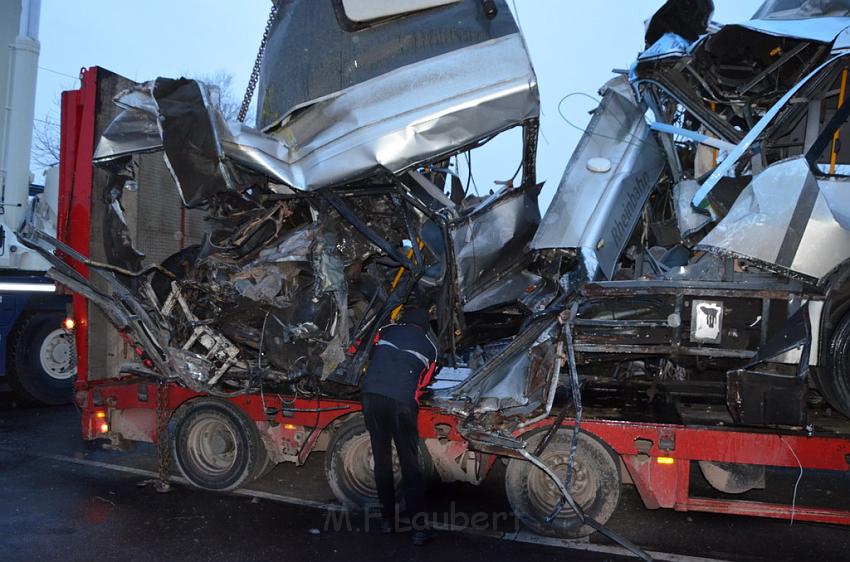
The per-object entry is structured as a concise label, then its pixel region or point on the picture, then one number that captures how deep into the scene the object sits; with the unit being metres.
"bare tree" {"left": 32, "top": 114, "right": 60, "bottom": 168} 20.02
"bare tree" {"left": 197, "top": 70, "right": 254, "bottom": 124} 23.00
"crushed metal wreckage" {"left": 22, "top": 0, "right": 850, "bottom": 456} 4.51
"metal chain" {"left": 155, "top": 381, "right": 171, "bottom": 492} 5.70
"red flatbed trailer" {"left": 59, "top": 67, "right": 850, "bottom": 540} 4.47
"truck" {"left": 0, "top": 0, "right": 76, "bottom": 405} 7.52
